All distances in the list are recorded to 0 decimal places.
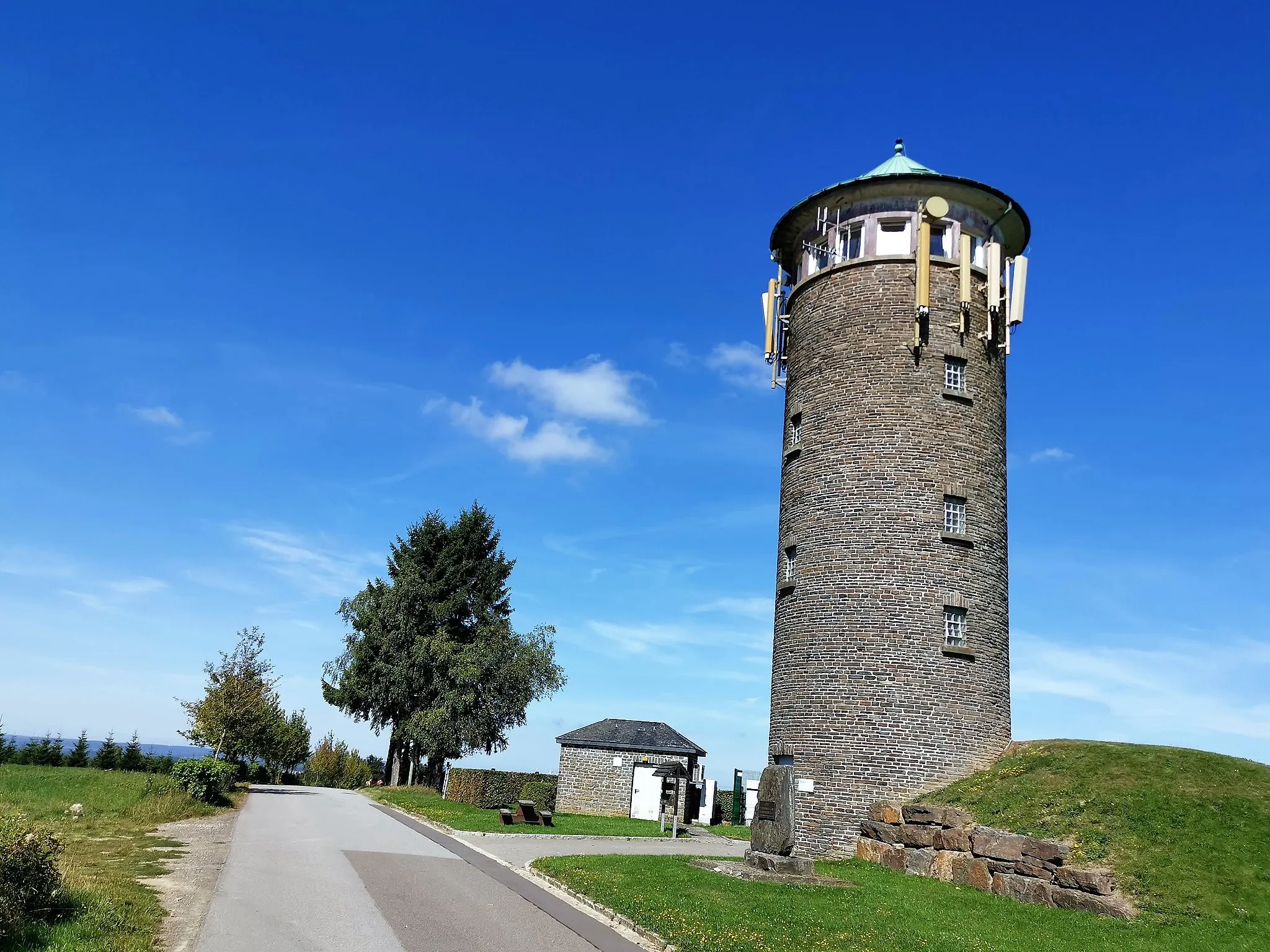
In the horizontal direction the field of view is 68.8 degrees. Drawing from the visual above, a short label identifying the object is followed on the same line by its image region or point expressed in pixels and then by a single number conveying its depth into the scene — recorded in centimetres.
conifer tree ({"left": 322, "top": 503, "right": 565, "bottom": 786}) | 4519
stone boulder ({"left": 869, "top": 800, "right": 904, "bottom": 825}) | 2088
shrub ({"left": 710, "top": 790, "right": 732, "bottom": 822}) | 4131
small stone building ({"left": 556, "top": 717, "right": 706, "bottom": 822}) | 3691
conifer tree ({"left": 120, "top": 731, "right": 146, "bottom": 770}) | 5003
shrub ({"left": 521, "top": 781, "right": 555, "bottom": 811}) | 3803
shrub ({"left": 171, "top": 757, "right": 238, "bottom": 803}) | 2884
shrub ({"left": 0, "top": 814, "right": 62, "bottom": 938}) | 972
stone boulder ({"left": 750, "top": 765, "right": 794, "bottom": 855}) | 1870
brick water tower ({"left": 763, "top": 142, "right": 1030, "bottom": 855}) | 2230
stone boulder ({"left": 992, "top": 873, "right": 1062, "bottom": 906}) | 1628
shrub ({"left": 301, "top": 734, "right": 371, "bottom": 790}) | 6588
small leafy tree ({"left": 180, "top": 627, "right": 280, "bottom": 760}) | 4116
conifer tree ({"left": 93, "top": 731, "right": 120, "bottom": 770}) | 4856
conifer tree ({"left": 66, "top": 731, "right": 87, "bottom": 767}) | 4897
